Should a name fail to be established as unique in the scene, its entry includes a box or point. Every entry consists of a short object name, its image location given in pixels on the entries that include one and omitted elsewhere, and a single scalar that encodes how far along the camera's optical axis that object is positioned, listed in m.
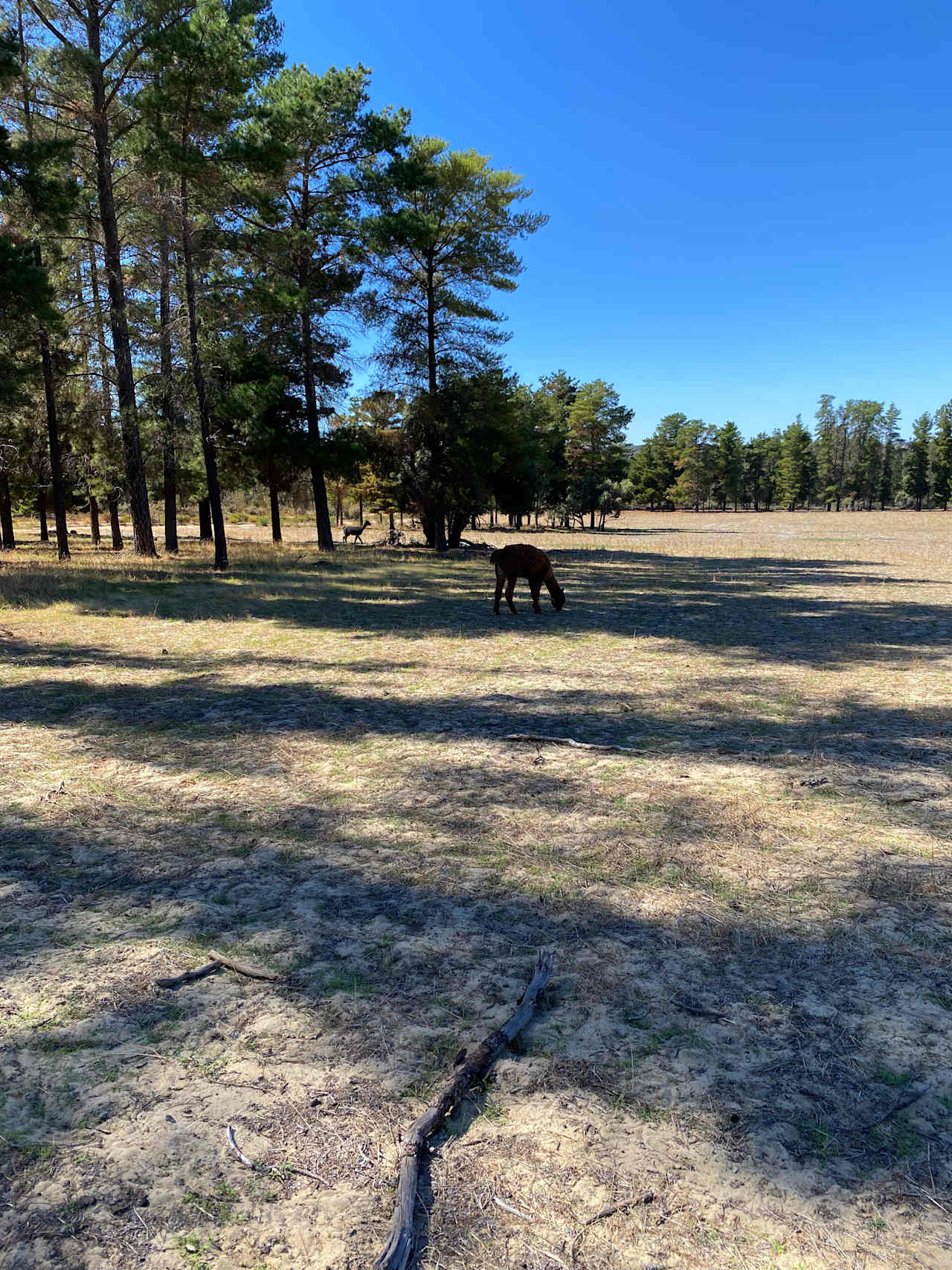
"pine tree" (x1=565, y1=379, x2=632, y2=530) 64.19
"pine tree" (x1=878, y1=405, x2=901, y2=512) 113.19
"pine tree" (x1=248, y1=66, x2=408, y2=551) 21.42
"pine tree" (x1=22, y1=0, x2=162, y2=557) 17.83
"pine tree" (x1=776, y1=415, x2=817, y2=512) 110.69
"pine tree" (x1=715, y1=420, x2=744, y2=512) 104.94
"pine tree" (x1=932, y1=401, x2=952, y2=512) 99.56
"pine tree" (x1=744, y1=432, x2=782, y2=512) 109.62
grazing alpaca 13.70
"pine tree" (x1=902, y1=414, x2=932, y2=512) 101.50
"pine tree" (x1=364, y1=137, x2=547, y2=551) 24.52
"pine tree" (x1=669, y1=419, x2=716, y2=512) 104.75
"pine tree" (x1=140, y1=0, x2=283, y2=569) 16.64
